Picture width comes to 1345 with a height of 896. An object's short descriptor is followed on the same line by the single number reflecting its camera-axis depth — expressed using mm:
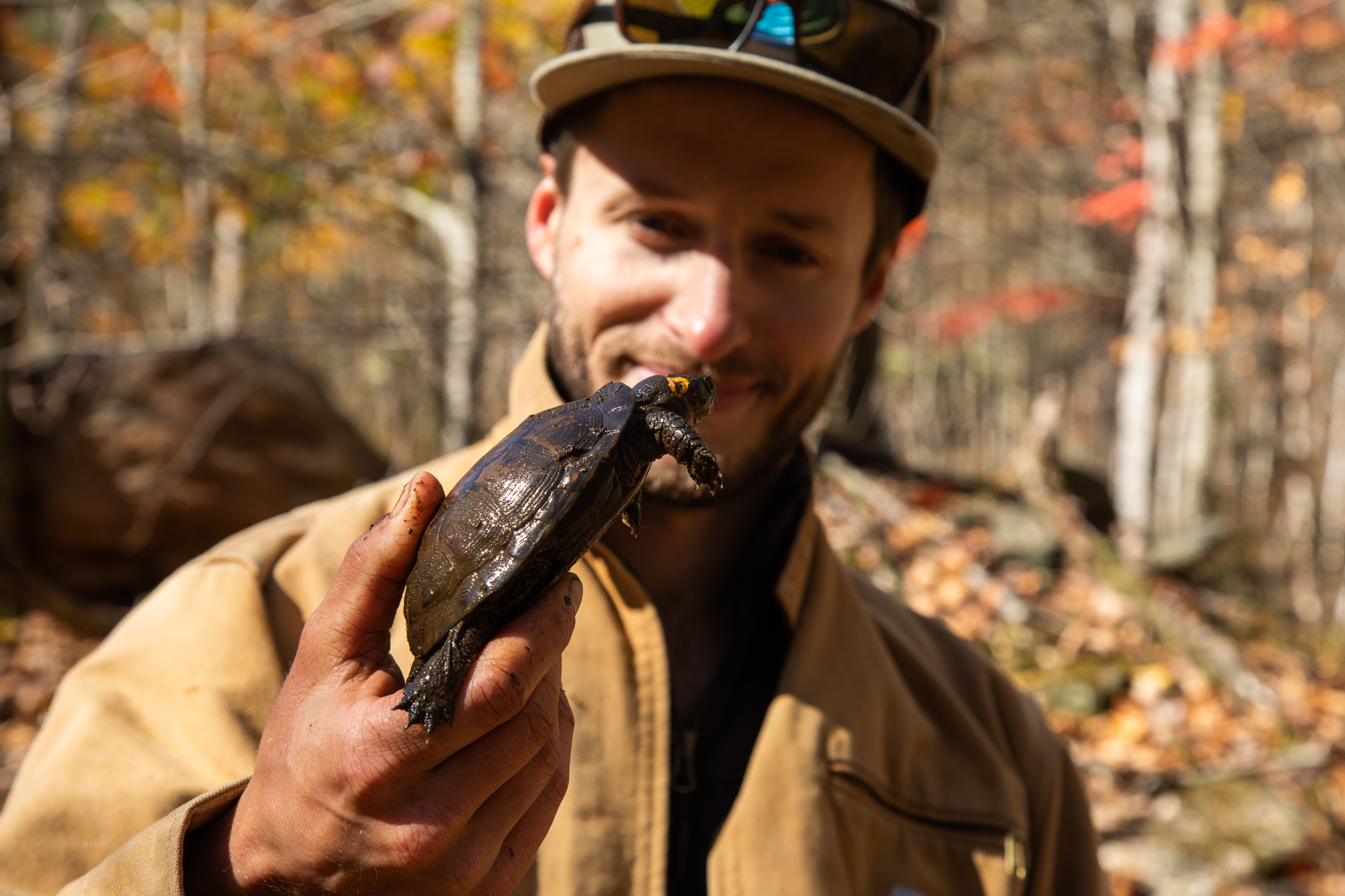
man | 1406
